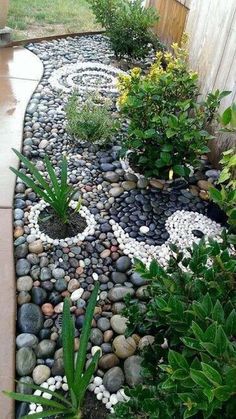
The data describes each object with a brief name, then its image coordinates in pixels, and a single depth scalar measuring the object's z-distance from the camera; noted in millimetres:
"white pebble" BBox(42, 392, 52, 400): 1458
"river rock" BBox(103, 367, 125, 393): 1511
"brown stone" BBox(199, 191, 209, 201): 2512
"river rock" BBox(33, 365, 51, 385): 1518
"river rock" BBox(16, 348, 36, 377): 1532
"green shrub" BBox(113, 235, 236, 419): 822
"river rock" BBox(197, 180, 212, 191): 2593
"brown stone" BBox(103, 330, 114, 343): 1689
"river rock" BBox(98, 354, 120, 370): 1587
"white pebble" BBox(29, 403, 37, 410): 1432
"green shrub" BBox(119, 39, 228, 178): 2299
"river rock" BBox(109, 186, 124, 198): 2428
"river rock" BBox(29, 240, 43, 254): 2008
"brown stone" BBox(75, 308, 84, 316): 1763
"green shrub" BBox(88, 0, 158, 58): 4062
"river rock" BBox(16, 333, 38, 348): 1614
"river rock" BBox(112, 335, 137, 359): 1631
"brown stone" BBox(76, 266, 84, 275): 1939
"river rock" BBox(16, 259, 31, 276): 1901
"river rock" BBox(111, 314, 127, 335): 1704
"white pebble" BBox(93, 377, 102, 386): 1523
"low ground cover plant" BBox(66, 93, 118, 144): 2783
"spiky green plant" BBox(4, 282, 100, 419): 1264
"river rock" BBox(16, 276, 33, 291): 1829
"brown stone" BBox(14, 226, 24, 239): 2086
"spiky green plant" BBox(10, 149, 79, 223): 1928
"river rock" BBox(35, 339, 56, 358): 1603
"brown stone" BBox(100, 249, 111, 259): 2043
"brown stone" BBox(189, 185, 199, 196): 2542
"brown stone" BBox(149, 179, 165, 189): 2511
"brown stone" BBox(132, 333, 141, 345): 1683
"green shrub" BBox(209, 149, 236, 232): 1269
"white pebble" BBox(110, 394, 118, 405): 1470
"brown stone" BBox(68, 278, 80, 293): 1861
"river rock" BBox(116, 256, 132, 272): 1981
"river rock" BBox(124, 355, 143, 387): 1526
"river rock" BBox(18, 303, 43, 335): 1676
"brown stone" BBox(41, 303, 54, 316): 1756
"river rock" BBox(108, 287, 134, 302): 1834
